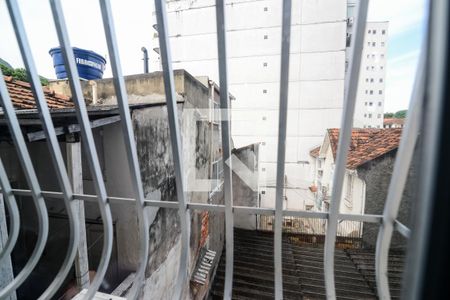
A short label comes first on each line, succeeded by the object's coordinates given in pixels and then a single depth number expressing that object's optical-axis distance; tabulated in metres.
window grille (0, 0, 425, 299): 0.60
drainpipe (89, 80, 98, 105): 3.93
